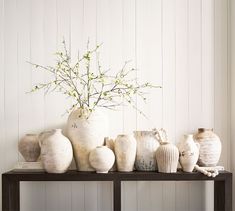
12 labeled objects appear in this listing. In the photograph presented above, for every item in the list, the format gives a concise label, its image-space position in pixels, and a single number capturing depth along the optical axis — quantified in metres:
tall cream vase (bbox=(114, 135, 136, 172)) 2.16
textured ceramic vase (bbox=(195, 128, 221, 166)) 2.23
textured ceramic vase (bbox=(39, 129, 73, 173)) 2.11
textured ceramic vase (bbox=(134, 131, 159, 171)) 2.20
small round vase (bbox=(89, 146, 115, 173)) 2.10
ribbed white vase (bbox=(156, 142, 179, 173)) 2.11
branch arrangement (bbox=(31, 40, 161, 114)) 2.41
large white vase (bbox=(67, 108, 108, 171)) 2.18
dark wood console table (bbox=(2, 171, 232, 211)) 2.12
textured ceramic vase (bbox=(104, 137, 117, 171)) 2.23
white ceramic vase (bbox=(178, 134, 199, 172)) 2.14
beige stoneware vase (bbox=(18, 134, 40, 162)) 2.27
